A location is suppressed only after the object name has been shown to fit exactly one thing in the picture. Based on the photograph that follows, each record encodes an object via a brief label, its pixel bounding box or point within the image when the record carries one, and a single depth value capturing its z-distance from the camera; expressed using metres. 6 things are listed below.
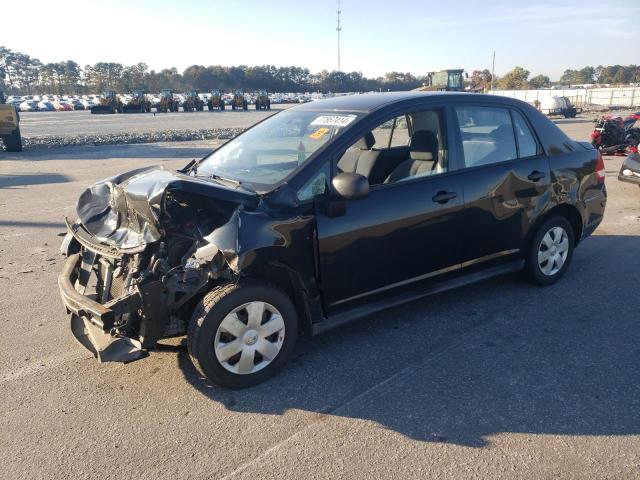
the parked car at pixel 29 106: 64.94
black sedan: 3.28
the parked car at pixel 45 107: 65.88
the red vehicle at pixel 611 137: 14.60
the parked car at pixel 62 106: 66.00
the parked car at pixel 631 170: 8.88
